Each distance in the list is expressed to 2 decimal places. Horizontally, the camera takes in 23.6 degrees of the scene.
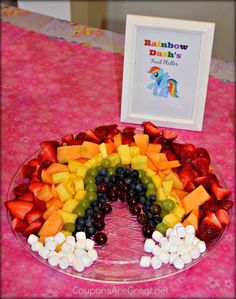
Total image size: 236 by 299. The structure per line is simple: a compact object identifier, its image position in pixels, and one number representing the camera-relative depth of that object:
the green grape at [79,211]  1.10
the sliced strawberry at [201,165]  1.20
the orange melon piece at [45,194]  1.13
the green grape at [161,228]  1.08
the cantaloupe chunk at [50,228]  1.07
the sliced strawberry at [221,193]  1.16
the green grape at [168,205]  1.11
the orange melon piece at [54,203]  1.12
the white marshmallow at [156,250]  1.05
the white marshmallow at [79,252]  1.04
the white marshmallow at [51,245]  1.04
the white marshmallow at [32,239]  1.07
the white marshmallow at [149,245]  1.05
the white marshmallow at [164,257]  1.04
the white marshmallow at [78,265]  1.02
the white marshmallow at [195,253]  1.04
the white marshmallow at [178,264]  1.03
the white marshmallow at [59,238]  1.05
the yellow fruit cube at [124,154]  1.22
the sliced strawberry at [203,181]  1.17
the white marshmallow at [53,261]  1.03
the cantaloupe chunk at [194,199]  1.12
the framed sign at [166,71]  1.30
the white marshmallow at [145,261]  1.04
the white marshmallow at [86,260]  1.03
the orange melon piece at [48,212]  1.10
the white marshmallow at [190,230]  1.07
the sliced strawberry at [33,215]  1.09
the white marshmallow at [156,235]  1.07
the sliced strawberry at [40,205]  1.11
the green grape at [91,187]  1.14
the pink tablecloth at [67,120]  1.01
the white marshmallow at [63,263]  1.02
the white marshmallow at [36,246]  1.05
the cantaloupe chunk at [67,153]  1.23
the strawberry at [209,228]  1.07
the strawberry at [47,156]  1.24
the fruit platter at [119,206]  1.04
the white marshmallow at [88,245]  1.05
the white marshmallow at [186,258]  1.04
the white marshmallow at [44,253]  1.04
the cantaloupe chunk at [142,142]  1.25
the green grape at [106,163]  1.21
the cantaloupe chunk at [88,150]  1.23
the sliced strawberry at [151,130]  1.30
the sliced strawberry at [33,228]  1.08
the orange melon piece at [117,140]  1.26
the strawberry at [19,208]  1.11
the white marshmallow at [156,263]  1.03
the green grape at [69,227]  1.08
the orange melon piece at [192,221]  1.09
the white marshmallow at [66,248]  1.04
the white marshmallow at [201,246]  1.06
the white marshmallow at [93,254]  1.04
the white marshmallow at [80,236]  1.06
